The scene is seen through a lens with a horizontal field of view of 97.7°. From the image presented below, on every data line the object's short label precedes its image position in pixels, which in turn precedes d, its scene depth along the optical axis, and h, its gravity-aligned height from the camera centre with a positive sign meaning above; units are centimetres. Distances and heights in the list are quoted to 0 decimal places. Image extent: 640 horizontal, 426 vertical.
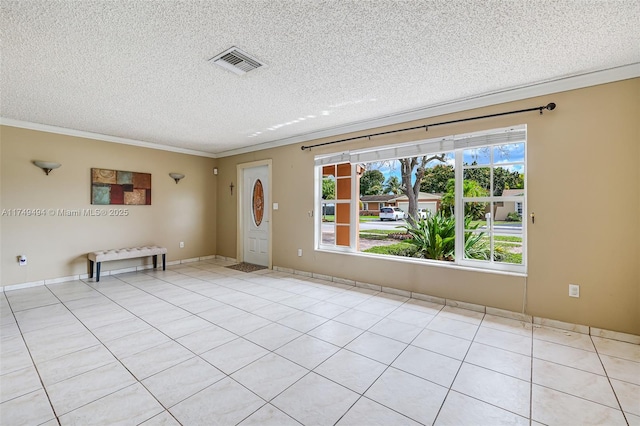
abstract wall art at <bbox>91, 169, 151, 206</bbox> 492 +46
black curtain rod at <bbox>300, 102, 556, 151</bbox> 289 +111
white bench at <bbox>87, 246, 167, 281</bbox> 464 -74
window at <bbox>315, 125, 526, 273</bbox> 322 +15
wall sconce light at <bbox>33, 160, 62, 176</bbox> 426 +73
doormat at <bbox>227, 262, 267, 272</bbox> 551 -113
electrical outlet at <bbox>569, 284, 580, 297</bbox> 277 -79
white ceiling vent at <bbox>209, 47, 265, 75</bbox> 234 +133
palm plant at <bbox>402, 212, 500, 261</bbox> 348 -38
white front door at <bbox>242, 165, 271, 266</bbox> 583 -7
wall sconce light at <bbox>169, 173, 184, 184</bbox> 586 +76
